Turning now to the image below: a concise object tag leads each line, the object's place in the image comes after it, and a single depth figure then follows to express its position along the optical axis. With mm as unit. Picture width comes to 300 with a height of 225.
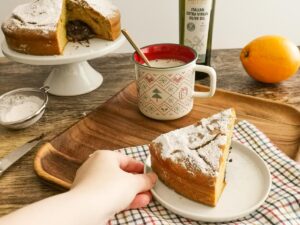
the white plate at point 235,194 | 577
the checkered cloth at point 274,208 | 574
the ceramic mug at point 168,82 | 795
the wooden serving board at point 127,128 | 731
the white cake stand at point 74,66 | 928
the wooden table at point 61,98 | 680
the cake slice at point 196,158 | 586
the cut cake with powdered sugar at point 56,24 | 939
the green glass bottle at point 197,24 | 929
